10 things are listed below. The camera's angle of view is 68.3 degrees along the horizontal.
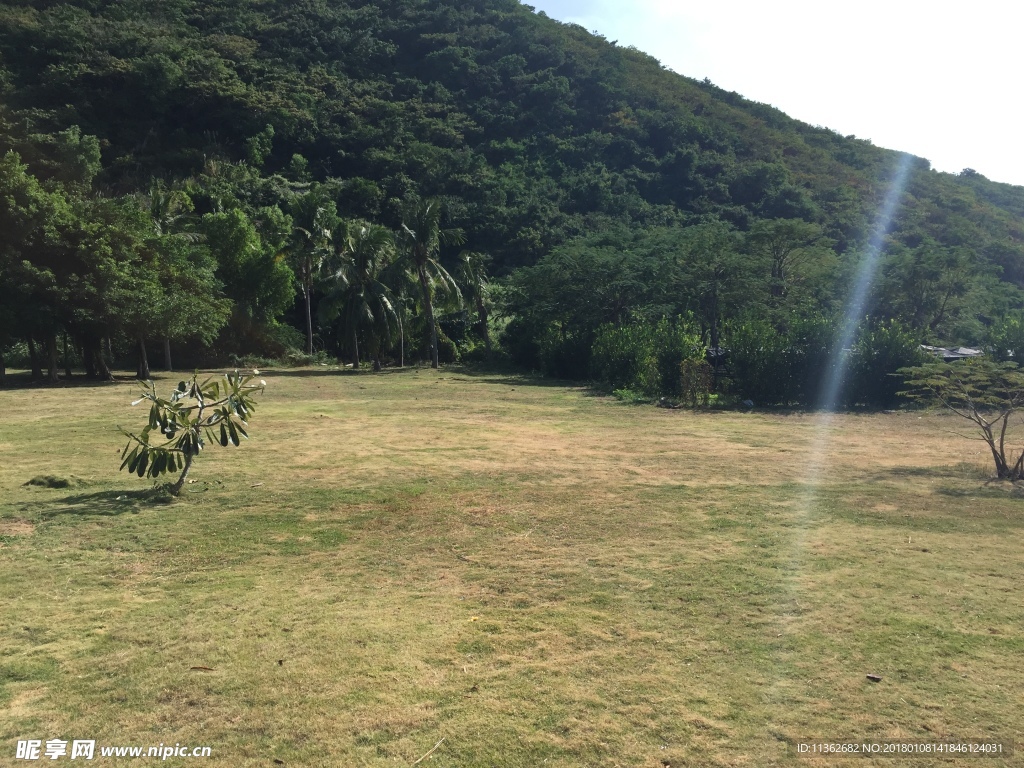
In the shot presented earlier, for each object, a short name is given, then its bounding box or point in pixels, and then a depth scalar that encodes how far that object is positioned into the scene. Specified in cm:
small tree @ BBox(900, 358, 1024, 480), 1148
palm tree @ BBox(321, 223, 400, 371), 3403
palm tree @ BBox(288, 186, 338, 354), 3597
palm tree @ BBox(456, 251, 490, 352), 4047
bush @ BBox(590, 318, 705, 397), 2421
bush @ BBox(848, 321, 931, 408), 2302
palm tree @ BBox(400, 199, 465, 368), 3416
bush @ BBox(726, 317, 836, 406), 2311
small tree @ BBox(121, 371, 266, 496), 827
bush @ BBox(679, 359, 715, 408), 2243
